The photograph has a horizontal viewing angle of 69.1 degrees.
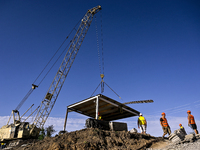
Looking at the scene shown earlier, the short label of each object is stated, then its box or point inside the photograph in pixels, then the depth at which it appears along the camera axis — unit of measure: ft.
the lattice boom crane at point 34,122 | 75.36
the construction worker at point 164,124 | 35.37
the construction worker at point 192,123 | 33.32
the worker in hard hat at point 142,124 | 40.80
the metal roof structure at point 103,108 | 51.42
